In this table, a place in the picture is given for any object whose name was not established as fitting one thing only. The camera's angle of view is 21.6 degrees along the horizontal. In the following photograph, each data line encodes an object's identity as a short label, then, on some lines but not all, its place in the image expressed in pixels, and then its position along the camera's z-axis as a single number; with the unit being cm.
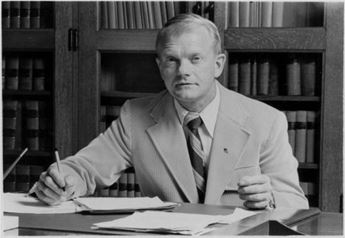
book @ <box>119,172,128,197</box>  482
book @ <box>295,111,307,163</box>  458
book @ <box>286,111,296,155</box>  461
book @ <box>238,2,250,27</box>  456
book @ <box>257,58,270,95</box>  459
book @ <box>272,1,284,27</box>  454
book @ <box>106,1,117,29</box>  470
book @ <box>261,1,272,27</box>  455
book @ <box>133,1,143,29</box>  468
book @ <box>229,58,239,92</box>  458
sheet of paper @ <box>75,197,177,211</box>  243
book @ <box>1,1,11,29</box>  481
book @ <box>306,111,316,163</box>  455
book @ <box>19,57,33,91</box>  487
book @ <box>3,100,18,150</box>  488
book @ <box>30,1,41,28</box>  480
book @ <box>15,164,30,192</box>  493
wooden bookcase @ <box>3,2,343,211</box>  440
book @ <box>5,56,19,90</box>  488
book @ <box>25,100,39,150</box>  487
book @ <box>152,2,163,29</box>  466
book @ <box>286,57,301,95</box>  457
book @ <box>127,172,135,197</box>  482
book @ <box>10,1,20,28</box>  480
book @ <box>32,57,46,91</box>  485
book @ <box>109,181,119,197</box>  483
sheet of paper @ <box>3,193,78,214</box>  243
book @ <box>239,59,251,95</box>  458
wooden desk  203
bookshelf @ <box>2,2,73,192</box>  470
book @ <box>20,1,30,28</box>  480
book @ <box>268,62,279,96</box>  459
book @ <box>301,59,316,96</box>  454
